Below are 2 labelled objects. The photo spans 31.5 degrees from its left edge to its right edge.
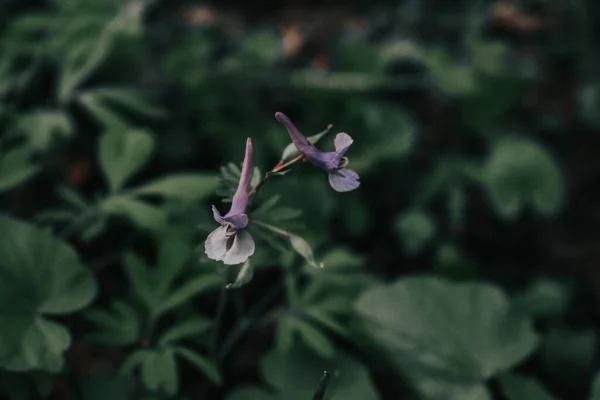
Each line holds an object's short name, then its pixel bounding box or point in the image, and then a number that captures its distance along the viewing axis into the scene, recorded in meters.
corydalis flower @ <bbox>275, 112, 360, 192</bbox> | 0.20
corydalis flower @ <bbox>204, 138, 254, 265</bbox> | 0.19
